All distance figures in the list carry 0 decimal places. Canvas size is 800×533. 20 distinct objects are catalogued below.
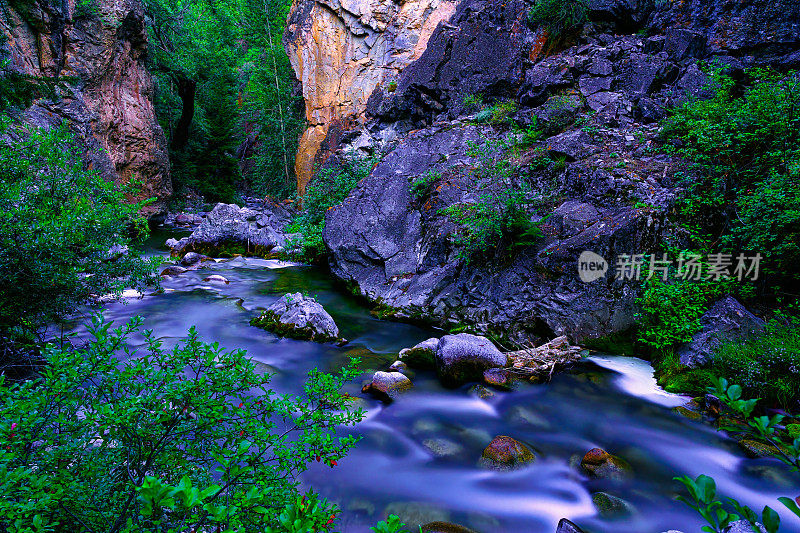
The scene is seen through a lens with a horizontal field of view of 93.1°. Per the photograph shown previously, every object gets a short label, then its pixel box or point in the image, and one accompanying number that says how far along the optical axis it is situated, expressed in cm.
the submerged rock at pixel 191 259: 1224
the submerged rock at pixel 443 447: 427
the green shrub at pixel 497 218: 714
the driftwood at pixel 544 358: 556
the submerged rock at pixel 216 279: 1060
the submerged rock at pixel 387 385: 524
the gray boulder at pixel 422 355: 601
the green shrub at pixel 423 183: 989
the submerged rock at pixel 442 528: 309
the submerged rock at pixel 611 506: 337
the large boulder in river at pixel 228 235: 1383
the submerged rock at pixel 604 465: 377
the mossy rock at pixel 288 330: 698
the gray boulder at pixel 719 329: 509
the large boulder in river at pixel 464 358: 556
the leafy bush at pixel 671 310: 554
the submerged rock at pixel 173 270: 1067
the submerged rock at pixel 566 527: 301
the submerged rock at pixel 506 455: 397
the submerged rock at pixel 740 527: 261
